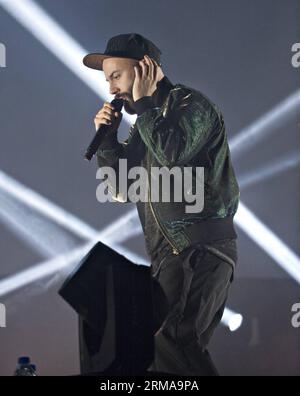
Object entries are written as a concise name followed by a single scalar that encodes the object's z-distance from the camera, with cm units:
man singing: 643
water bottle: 643
